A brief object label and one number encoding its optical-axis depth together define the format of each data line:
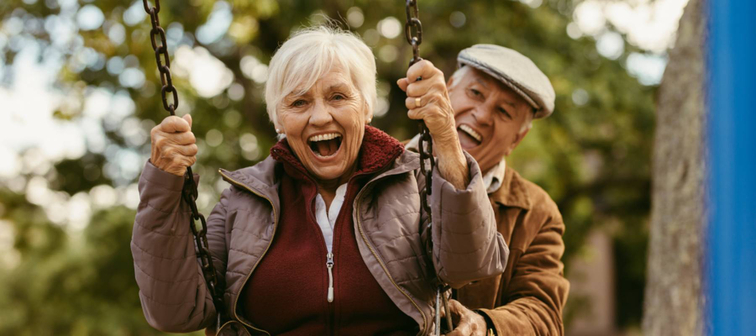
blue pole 2.59
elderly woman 1.96
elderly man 2.63
